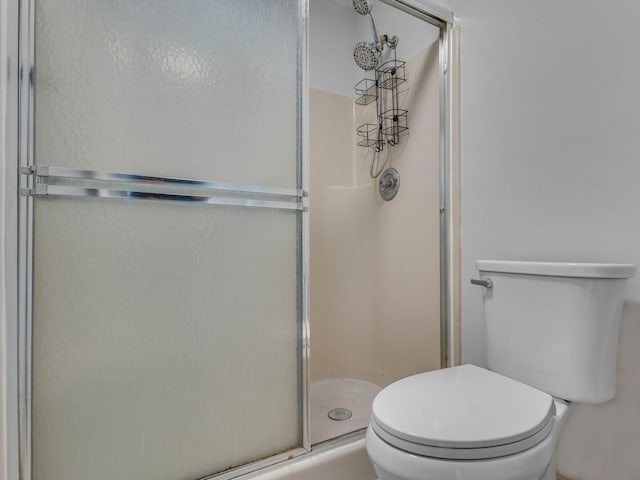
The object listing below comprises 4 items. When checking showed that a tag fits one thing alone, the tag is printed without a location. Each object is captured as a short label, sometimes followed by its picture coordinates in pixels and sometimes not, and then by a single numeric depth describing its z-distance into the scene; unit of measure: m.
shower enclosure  0.84
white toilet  0.75
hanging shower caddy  1.82
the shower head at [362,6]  1.68
